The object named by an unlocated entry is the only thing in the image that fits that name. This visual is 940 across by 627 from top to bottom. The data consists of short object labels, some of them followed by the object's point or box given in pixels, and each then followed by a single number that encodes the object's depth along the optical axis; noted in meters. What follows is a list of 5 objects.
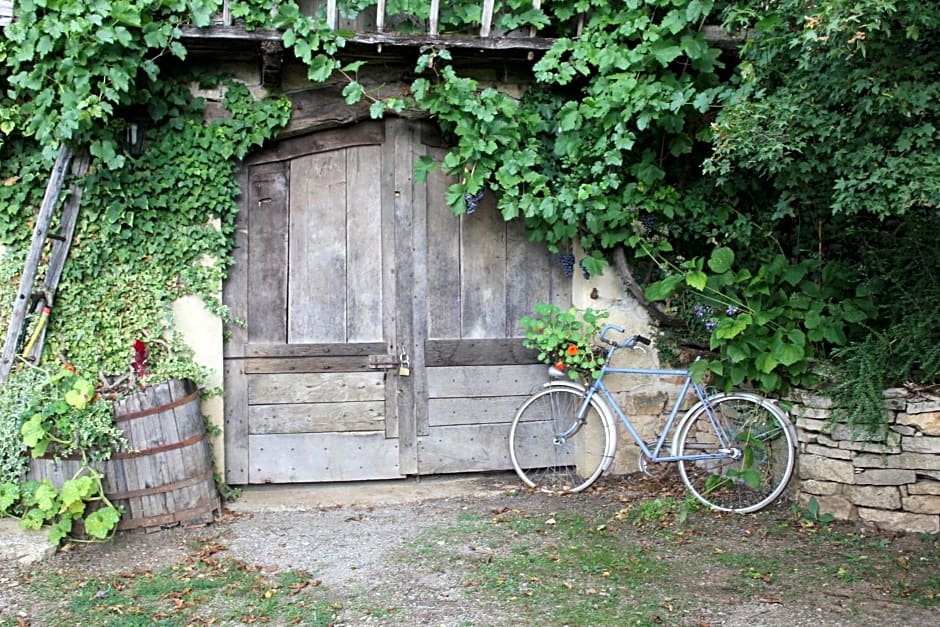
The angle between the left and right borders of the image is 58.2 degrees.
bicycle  5.19
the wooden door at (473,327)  5.72
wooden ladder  4.88
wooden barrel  4.68
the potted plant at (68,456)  4.46
